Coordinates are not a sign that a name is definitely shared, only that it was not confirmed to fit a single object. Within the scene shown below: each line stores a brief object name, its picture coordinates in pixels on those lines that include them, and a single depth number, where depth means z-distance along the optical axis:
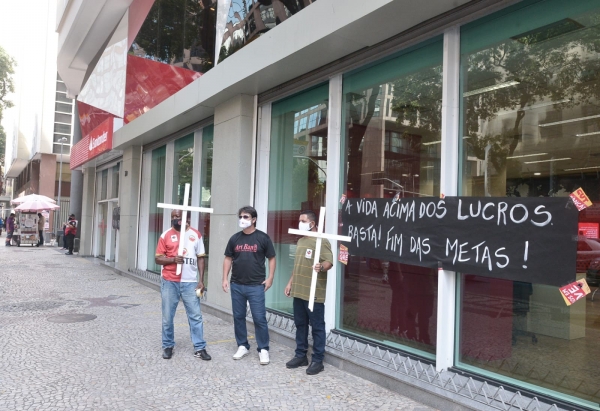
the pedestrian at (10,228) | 26.42
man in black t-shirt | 5.62
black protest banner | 3.93
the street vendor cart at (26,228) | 26.06
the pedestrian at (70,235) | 21.69
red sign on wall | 14.34
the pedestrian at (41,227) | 27.44
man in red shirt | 5.86
